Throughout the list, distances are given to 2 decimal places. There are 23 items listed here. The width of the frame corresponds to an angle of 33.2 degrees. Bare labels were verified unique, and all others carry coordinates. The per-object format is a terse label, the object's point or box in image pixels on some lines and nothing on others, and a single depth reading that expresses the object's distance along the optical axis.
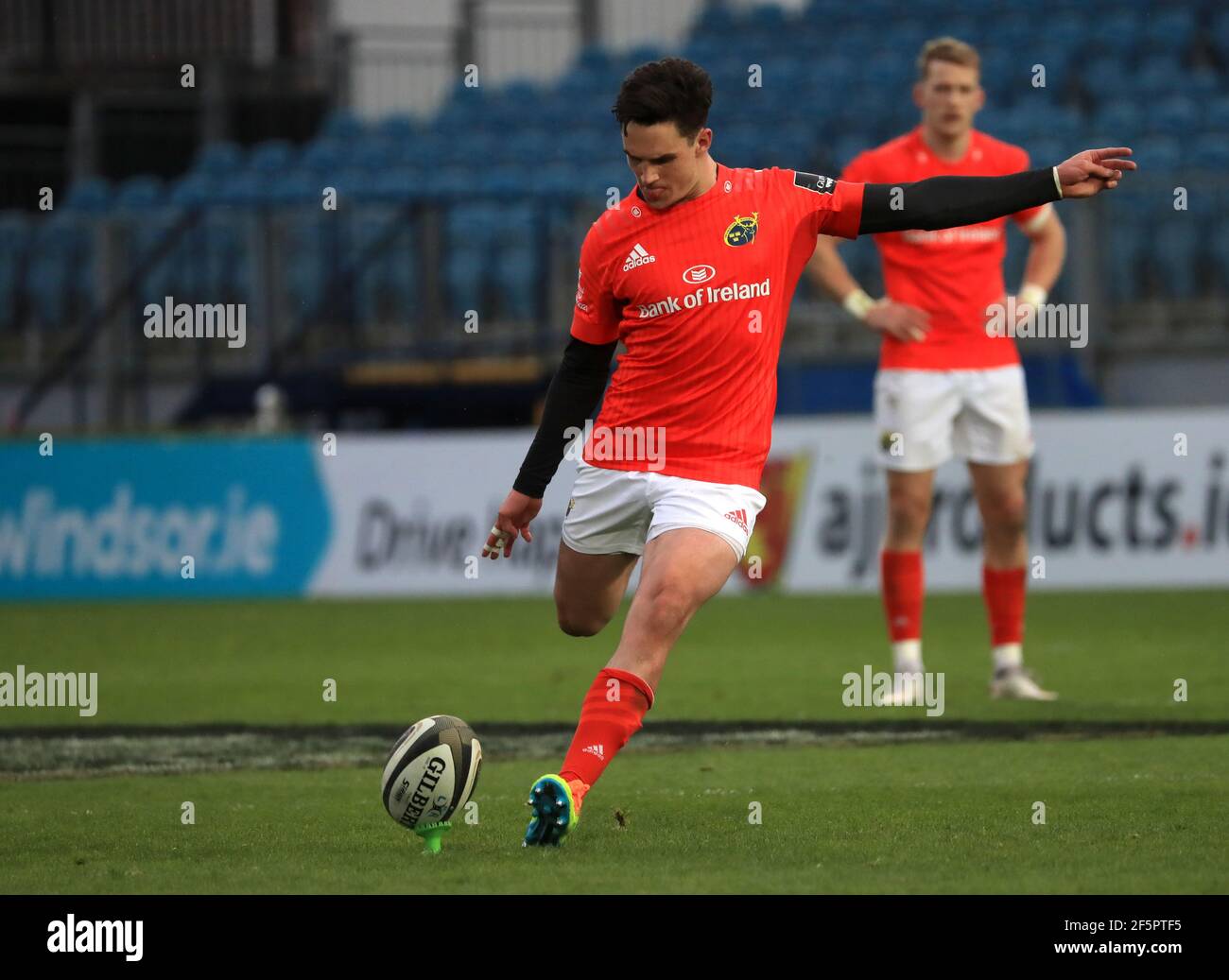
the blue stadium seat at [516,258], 19.84
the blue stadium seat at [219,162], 23.80
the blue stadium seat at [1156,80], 19.84
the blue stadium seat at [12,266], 21.20
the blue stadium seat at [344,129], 24.27
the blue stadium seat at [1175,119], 19.03
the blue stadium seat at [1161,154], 18.55
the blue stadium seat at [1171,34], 20.52
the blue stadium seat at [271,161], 23.59
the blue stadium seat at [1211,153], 18.62
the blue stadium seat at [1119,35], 20.53
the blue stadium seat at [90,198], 23.59
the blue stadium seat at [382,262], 19.86
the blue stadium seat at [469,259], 19.97
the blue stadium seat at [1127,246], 17.45
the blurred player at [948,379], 9.46
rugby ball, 5.91
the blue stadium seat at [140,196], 23.50
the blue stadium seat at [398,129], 23.92
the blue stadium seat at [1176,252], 17.64
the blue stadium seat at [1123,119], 18.97
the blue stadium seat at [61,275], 21.16
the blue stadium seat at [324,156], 23.48
